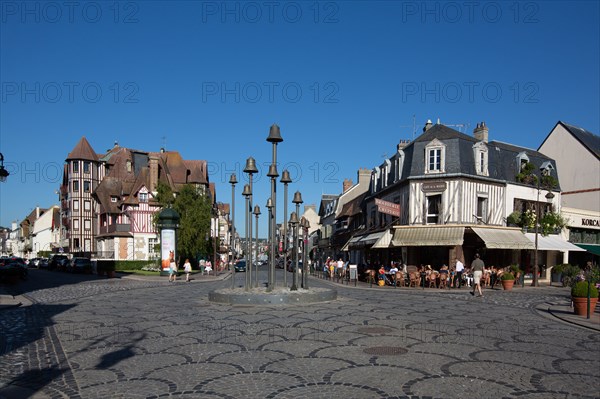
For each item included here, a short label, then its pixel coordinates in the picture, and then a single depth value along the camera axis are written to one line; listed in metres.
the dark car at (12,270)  31.36
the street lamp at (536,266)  26.16
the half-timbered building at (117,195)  56.09
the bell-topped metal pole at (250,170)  17.48
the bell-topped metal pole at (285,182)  18.25
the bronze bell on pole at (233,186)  19.41
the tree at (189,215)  46.00
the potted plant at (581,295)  14.39
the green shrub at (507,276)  24.97
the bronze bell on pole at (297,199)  19.73
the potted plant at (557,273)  29.98
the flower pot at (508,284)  25.08
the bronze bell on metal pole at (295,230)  17.25
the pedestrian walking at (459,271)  26.39
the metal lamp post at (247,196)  19.12
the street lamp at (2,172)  17.25
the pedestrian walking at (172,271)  32.60
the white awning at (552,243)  31.00
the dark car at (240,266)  53.97
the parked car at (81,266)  46.44
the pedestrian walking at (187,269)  34.00
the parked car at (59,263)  51.38
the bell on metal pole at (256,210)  21.84
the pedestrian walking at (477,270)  20.42
